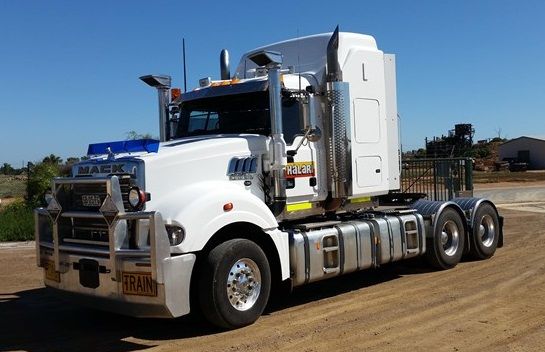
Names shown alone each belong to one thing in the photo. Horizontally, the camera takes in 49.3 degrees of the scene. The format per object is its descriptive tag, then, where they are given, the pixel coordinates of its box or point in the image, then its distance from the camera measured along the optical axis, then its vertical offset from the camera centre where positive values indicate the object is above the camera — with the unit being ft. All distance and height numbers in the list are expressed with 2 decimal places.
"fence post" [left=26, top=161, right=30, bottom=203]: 65.62 -0.53
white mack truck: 19.69 -0.91
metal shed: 225.97 +4.40
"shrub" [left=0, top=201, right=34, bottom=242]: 54.49 -4.00
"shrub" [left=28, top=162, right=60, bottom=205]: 64.08 +0.19
